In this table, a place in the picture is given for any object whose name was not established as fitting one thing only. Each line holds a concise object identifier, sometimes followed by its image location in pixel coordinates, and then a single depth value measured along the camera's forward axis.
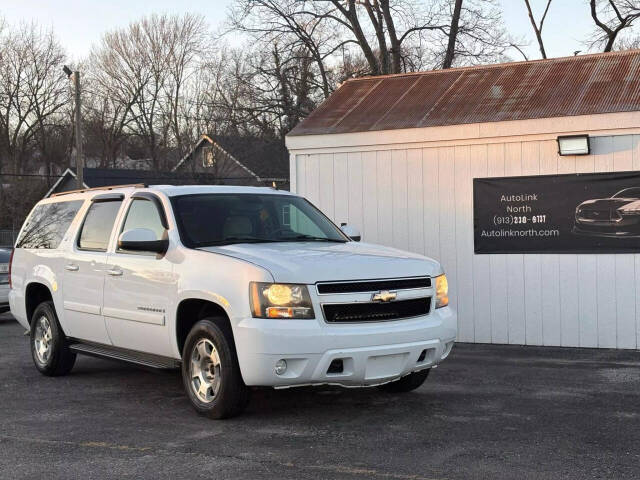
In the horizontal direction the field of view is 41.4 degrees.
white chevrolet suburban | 6.19
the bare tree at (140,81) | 45.47
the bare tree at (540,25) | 33.06
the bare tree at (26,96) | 45.12
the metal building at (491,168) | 10.47
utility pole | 25.50
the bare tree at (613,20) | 31.66
